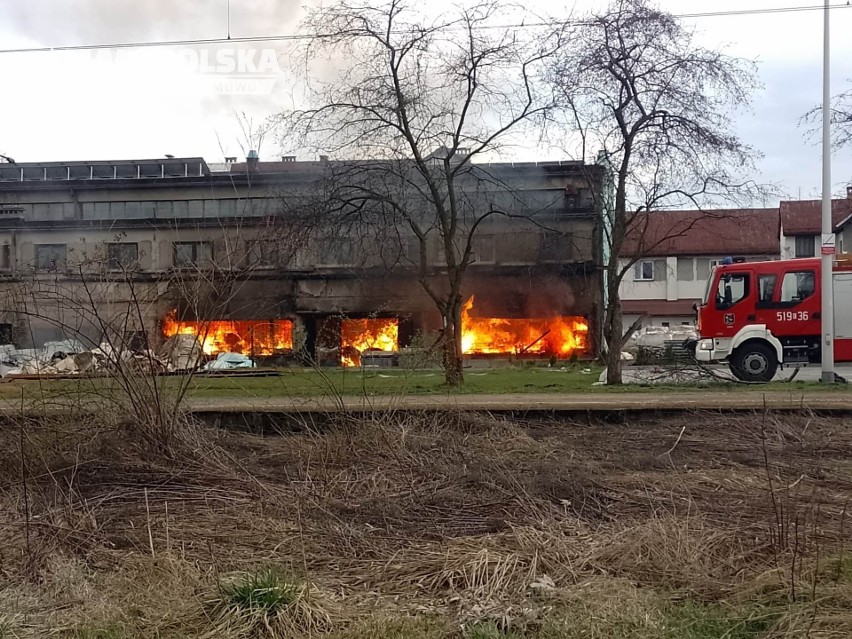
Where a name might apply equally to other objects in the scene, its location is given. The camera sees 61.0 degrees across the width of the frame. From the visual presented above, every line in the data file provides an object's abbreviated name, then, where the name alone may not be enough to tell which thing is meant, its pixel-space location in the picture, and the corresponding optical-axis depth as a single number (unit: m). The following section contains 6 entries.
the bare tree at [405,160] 14.67
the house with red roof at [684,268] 45.53
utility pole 14.55
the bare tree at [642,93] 14.57
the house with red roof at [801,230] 42.12
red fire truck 15.53
